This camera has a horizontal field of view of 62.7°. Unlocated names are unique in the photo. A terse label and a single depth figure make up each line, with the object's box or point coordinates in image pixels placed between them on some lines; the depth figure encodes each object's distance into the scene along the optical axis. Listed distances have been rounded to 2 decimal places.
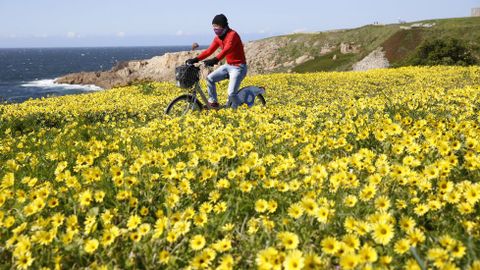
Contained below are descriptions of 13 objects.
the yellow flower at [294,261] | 2.42
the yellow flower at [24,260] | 2.89
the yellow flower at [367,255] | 2.42
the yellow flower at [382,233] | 2.65
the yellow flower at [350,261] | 2.39
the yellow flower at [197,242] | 2.96
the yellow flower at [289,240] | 2.66
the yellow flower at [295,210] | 3.20
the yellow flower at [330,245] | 2.64
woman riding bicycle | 9.59
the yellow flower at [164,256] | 2.90
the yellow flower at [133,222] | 3.26
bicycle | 9.25
